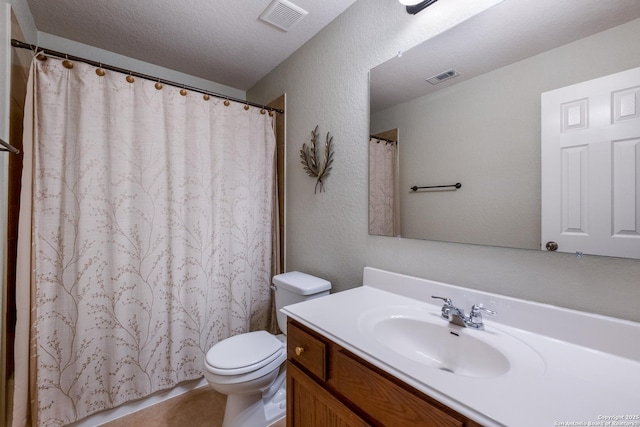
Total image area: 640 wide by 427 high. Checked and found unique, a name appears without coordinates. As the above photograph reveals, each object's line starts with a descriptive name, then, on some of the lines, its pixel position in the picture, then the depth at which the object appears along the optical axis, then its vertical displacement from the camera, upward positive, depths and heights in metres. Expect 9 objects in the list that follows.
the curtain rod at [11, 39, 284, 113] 1.26 +0.80
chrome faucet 0.92 -0.38
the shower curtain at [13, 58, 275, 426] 1.34 -0.14
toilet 1.30 -0.78
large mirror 0.81 +0.39
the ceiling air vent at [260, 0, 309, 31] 1.50 +1.15
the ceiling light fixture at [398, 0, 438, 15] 1.14 +0.89
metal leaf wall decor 1.65 +0.33
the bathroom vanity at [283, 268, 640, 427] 0.55 -0.41
